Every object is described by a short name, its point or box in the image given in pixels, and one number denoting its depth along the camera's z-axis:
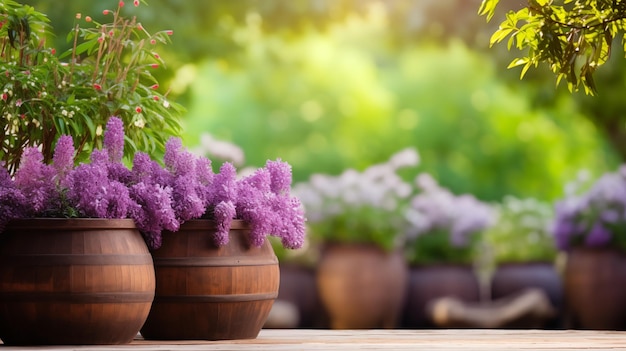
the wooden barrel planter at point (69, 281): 4.38
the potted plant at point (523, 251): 11.16
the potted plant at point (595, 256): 10.43
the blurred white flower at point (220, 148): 9.78
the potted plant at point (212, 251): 4.75
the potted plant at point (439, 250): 11.08
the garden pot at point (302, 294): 10.93
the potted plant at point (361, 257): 10.71
